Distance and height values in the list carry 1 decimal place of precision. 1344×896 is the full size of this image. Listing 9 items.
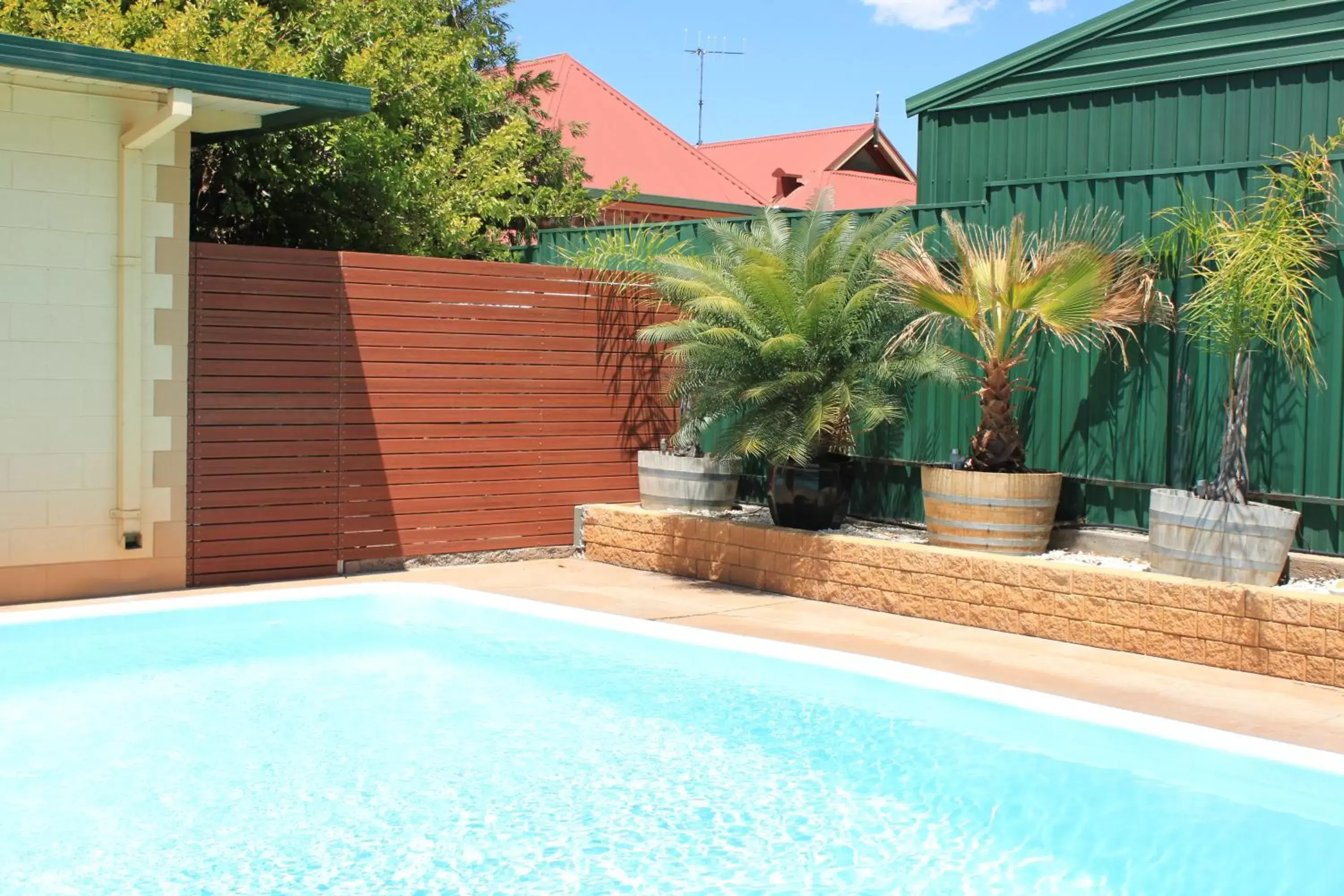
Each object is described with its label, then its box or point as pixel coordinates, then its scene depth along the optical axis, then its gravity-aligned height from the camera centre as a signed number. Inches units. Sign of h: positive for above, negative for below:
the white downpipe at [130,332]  363.3 +17.6
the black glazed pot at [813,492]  408.8 -25.5
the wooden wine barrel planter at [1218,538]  306.0 -28.2
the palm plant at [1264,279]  312.2 +33.1
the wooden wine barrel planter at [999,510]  359.6 -26.2
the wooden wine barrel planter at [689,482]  448.1 -25.3
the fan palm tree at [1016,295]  347.9 +32.1
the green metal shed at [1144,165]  334.0 +103.4
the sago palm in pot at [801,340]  392.5 +21.1
